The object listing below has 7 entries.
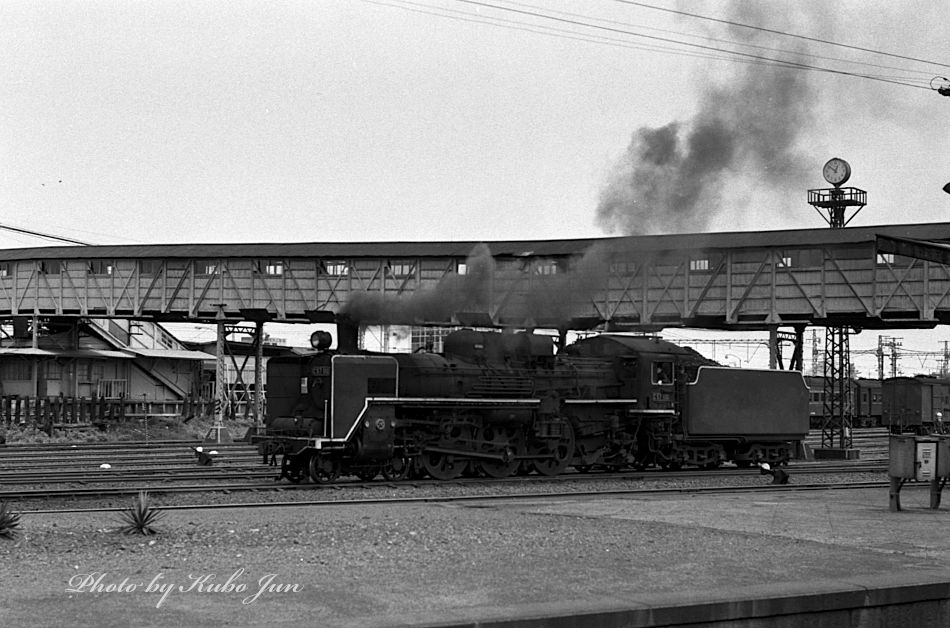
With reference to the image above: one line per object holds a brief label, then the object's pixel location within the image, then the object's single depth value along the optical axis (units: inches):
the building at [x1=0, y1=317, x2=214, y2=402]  2106.3
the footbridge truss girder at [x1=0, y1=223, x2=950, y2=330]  1226.0
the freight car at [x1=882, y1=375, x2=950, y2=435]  2514.8
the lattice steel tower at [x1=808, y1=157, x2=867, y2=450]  2300.7
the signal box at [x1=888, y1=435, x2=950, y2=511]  672.4
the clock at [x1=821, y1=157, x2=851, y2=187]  2293.3
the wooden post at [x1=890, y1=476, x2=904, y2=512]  671.8
